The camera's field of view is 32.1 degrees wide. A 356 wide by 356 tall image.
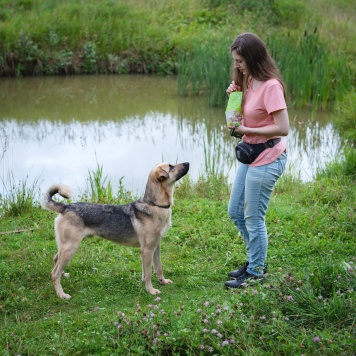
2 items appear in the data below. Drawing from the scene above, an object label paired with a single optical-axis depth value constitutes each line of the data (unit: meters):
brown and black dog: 5.64
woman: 5.12
